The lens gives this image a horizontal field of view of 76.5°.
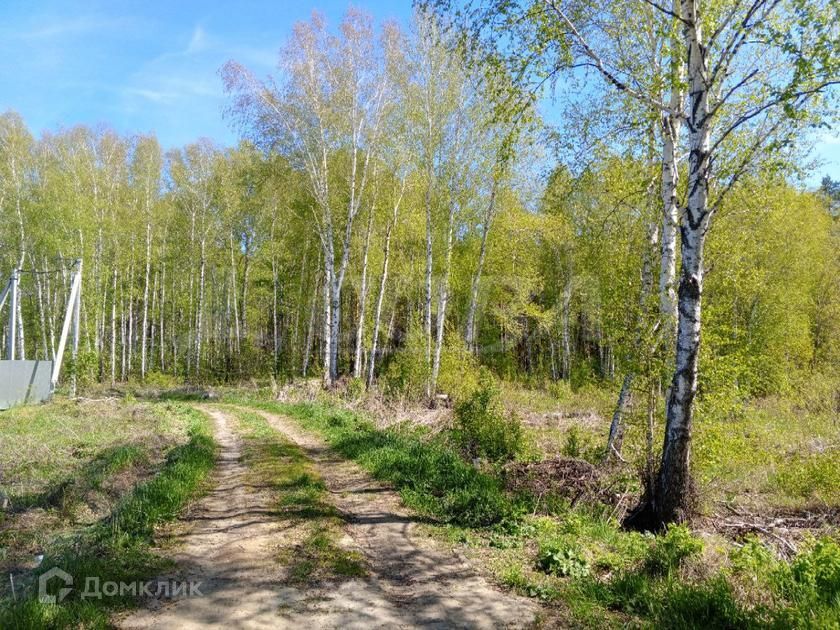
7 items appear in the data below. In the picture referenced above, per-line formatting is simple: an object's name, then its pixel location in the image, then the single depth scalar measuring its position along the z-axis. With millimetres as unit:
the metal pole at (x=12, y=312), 18719
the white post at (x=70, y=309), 19281
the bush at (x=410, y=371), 18062
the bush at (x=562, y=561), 4855
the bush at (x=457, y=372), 16781
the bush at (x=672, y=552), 4582
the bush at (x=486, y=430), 9828
